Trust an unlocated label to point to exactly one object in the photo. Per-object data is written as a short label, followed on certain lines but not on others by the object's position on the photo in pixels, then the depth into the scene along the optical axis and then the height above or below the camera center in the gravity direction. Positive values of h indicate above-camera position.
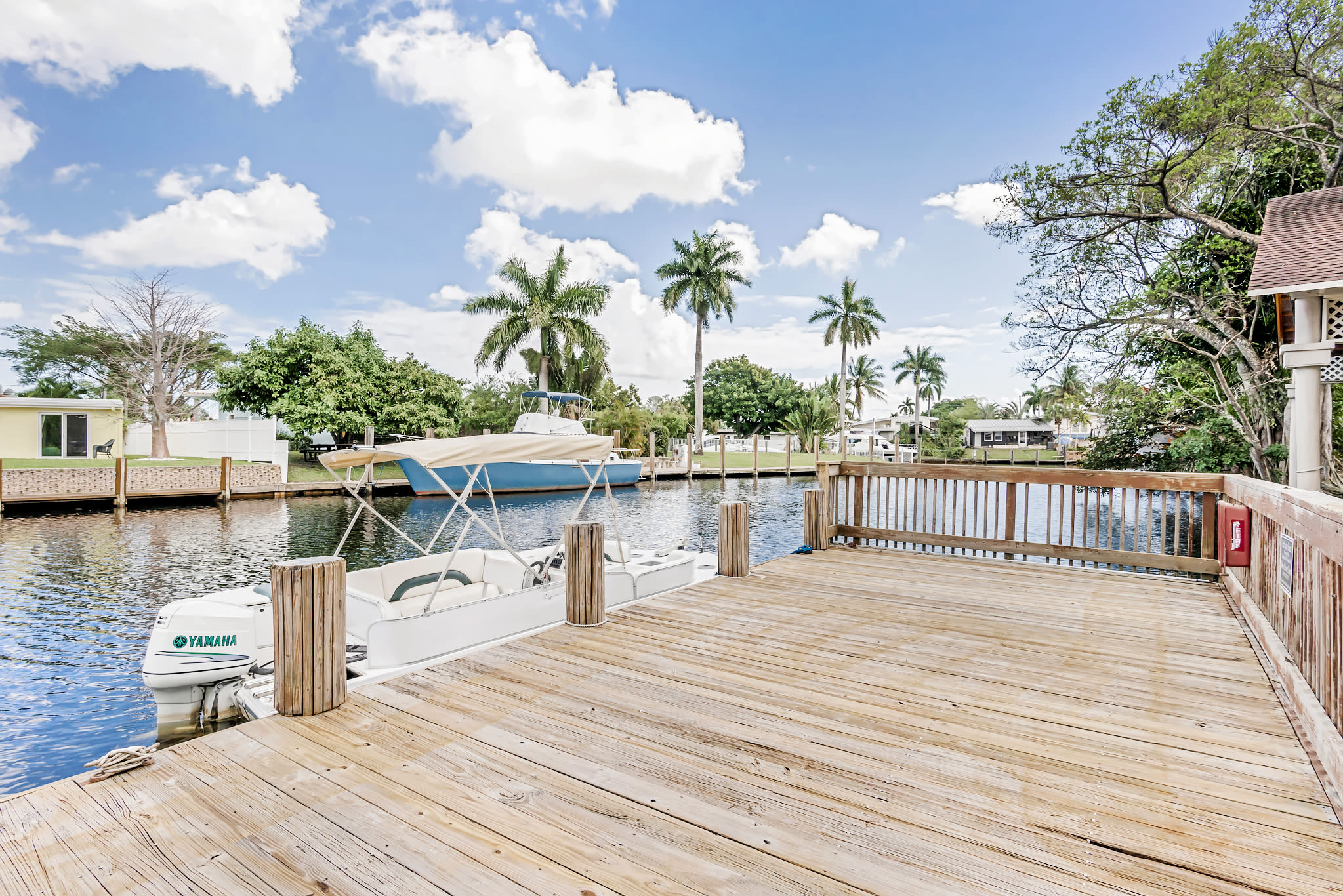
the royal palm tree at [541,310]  31.36 +6.93
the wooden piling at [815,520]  8.21 -1.02
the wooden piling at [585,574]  4.86 -1.05
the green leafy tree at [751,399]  59.09 +4.40
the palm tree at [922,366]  64.19 +8.45
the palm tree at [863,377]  63.44 +7.17
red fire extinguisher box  5.58 -0.82
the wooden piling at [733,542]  6.71 -1.09
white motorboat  4.72 -1.53
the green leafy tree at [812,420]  50.34 +2.04
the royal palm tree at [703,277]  37.47 +10.43
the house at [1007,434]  65.69 +1.34
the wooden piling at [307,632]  3.18 -1.01
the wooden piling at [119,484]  18.98 -1.37
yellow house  25.86 +0.58
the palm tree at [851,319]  48.21 +10.07
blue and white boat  24.05 -1.20
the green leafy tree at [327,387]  29.36 +2.72
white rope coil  2.60 -1.40
